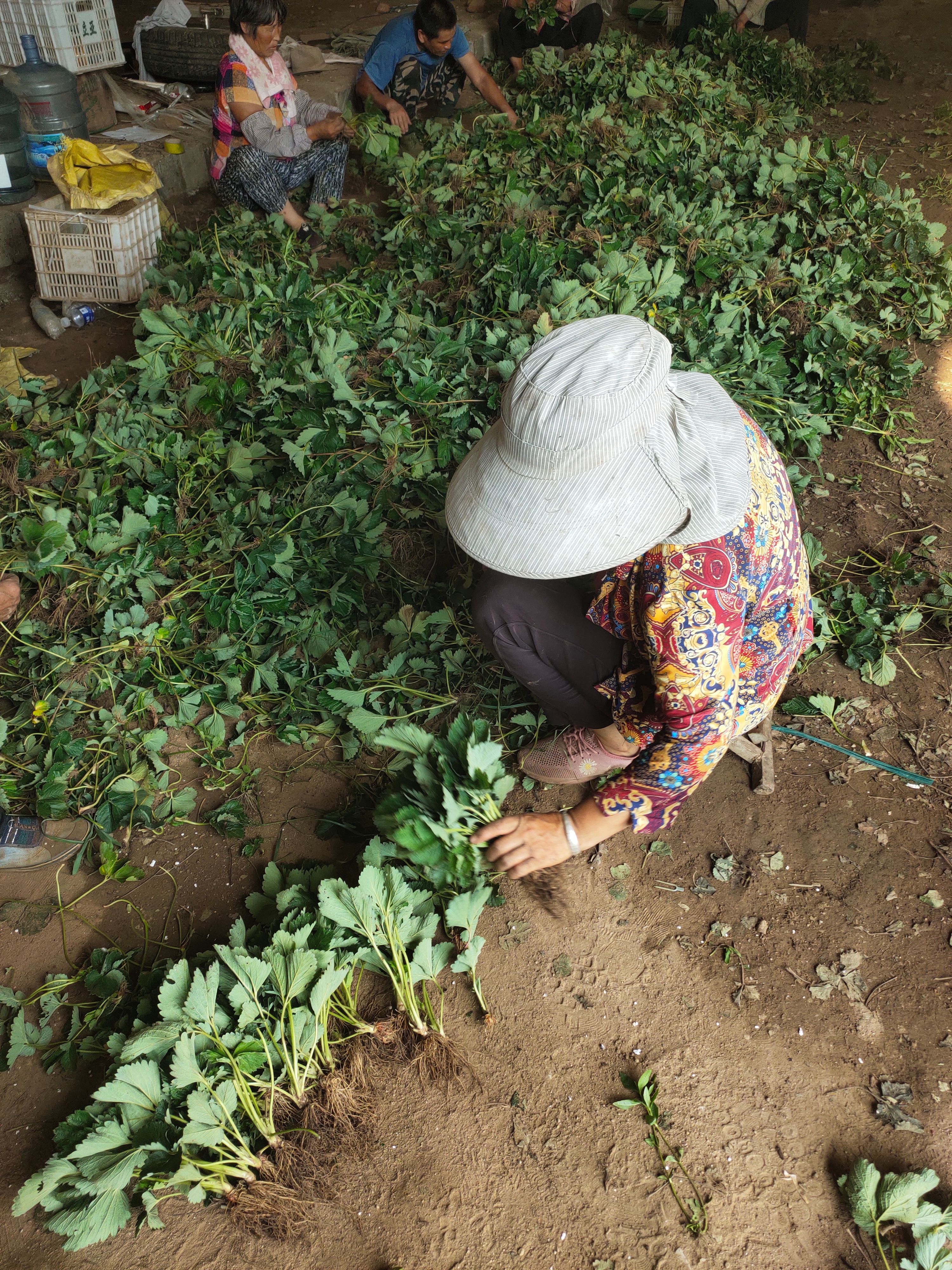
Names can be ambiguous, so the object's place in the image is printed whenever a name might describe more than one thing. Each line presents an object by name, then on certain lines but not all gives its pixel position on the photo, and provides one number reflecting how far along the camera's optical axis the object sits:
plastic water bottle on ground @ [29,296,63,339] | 3.71
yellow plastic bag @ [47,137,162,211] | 3.50
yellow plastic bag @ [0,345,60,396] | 3.15
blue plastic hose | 2.13
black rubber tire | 5.10
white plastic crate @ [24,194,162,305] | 3.55
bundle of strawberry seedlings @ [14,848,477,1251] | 1.43
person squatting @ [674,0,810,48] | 6.33
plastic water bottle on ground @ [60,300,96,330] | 3.77
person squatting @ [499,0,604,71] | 6.05
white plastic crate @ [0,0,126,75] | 4.14
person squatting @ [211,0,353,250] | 3.84
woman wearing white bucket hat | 1.22
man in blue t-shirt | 4.64
